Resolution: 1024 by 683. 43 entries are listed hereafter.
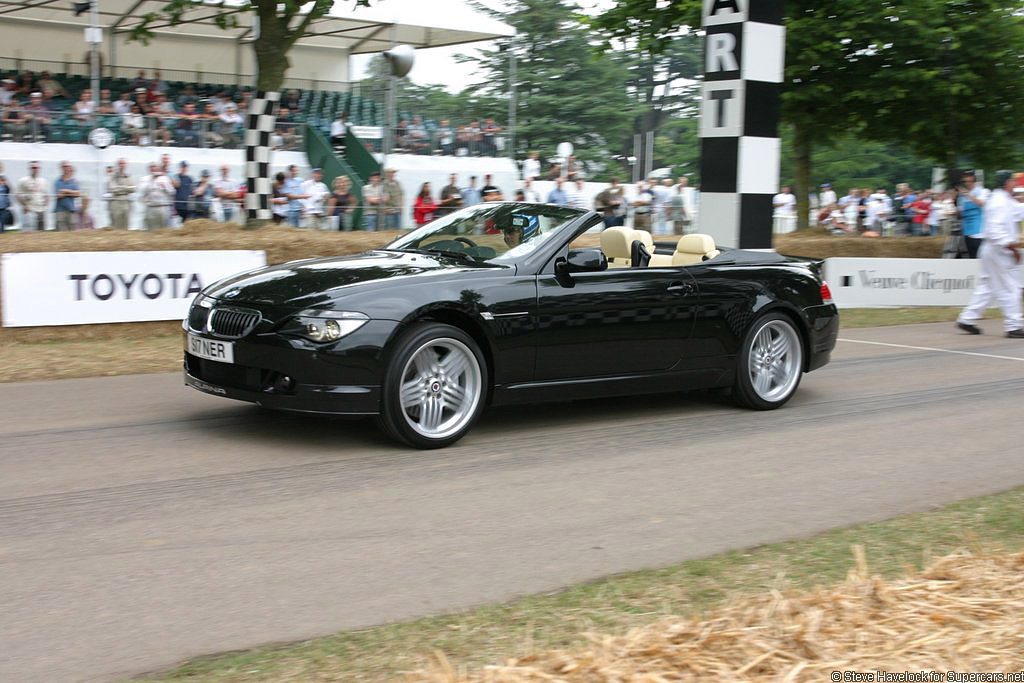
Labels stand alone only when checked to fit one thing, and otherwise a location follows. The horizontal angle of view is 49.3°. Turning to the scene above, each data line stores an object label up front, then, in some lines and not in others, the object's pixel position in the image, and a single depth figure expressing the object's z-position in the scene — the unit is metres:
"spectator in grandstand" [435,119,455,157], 25.09
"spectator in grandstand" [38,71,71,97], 23.76
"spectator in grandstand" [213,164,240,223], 18.08
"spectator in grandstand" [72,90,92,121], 21.14
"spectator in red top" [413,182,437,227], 17.89
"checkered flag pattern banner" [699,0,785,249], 12.40
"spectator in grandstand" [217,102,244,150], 22.25
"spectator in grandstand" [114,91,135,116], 22.27
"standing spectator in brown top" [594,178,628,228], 18.55
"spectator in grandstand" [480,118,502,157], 26.30
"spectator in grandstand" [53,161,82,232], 16.25
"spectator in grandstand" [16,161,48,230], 15.98
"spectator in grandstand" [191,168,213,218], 17.61
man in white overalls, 13.27
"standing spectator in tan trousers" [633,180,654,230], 21.42
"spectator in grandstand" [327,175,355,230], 16.98
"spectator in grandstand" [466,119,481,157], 25.88
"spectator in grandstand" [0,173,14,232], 15.73
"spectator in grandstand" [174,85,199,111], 24.89
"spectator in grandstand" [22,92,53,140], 20.50
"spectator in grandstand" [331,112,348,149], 24.05
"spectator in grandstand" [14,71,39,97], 23.38
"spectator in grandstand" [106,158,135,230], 16.23
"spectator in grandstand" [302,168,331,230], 17.11
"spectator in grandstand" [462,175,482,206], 20.19
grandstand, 21.00
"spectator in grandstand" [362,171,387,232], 17.92
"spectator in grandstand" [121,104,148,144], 21.27
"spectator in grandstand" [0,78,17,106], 22.52
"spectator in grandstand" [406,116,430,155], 24.55
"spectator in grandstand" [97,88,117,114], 21.58
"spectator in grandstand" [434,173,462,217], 18.38
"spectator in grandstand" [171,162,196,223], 17.36
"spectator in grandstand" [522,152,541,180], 24.55
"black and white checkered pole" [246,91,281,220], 17.41
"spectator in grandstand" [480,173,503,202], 18.98
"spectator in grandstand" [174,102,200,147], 21.69
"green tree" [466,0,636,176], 46.91
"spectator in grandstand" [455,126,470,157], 25.50
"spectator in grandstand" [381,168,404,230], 17.58
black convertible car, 6.33
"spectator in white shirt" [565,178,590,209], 21.08
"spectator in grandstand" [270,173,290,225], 17.80
